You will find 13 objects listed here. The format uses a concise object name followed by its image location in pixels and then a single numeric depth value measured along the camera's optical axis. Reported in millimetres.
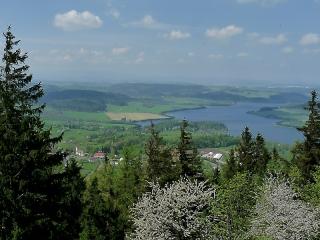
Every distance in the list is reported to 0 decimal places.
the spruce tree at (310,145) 40250
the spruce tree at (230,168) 52719
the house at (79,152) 162225
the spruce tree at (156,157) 39781
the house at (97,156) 152625
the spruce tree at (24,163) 20781
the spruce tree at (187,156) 36438
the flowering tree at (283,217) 25031
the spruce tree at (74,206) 29797
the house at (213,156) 140625
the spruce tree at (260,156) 53150
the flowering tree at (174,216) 24562
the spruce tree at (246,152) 53031
